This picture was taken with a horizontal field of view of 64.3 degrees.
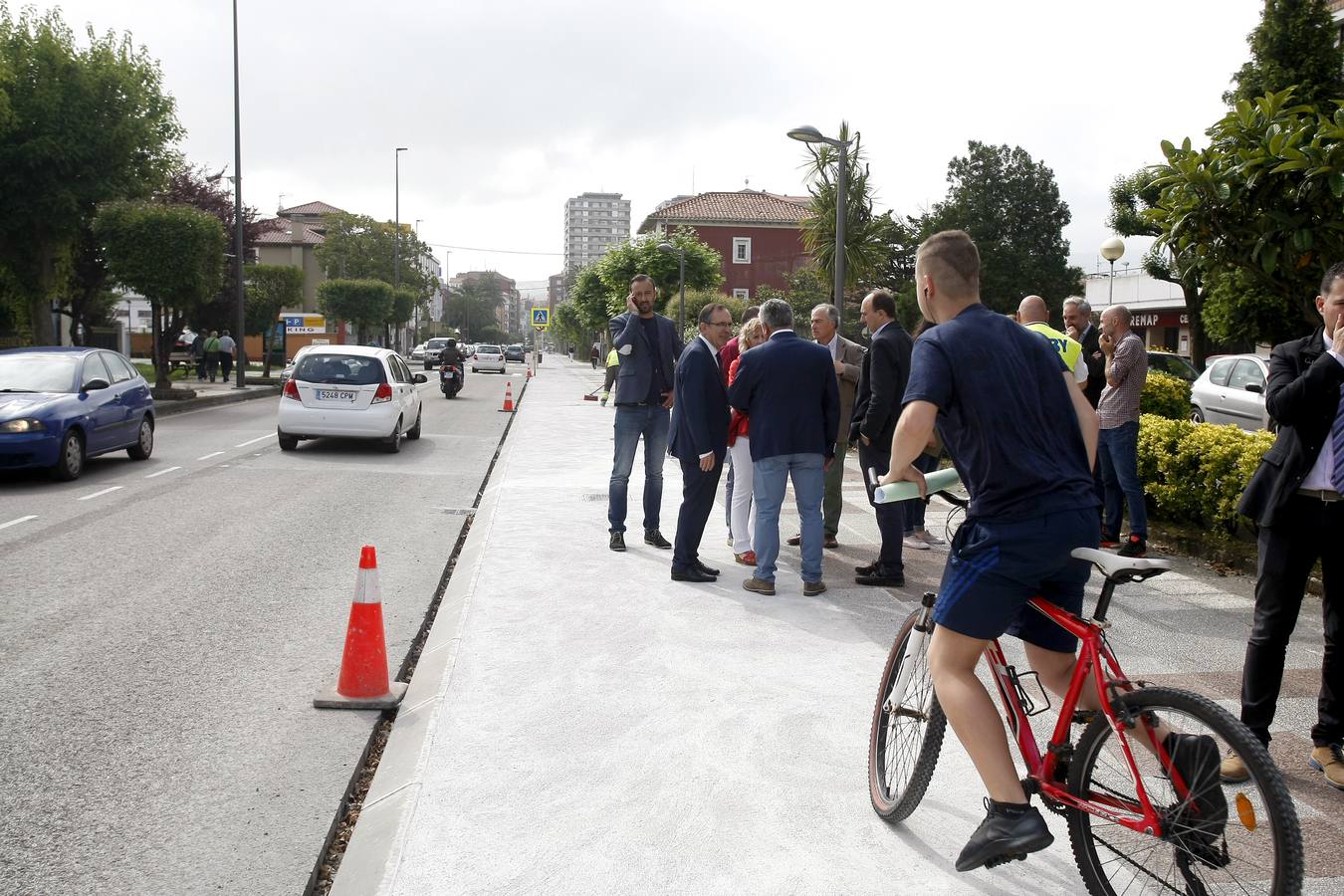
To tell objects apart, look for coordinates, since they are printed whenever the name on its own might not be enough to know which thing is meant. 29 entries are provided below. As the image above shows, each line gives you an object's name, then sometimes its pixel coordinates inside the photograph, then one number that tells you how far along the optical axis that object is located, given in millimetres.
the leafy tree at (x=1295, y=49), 27688
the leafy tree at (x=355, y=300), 56781
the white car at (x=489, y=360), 55938
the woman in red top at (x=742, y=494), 7707
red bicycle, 2494
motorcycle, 30406
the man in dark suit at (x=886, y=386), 7012
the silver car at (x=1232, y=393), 16234
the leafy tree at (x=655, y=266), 43562
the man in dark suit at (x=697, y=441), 7168
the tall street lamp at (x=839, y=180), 14250
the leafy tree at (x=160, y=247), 23656
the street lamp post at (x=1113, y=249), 25297
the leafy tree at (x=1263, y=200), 6465
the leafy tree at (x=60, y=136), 21250
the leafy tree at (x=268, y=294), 42094
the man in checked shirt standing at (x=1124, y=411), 8117
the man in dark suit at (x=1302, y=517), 3898
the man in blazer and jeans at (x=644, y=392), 8180
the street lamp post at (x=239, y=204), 28297
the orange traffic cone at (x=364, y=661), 4809
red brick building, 71125
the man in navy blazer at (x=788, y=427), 6656
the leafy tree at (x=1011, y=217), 58375
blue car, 11211
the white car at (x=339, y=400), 15062
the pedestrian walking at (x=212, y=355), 33469
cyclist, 2953
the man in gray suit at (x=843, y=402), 8406
